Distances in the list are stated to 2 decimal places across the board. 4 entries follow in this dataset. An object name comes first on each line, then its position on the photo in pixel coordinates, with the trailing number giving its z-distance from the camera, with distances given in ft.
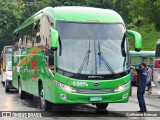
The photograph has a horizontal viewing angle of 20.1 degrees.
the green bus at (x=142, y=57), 116.47
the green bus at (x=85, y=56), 43.96
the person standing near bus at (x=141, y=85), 48.88
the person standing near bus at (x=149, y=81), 89.19
